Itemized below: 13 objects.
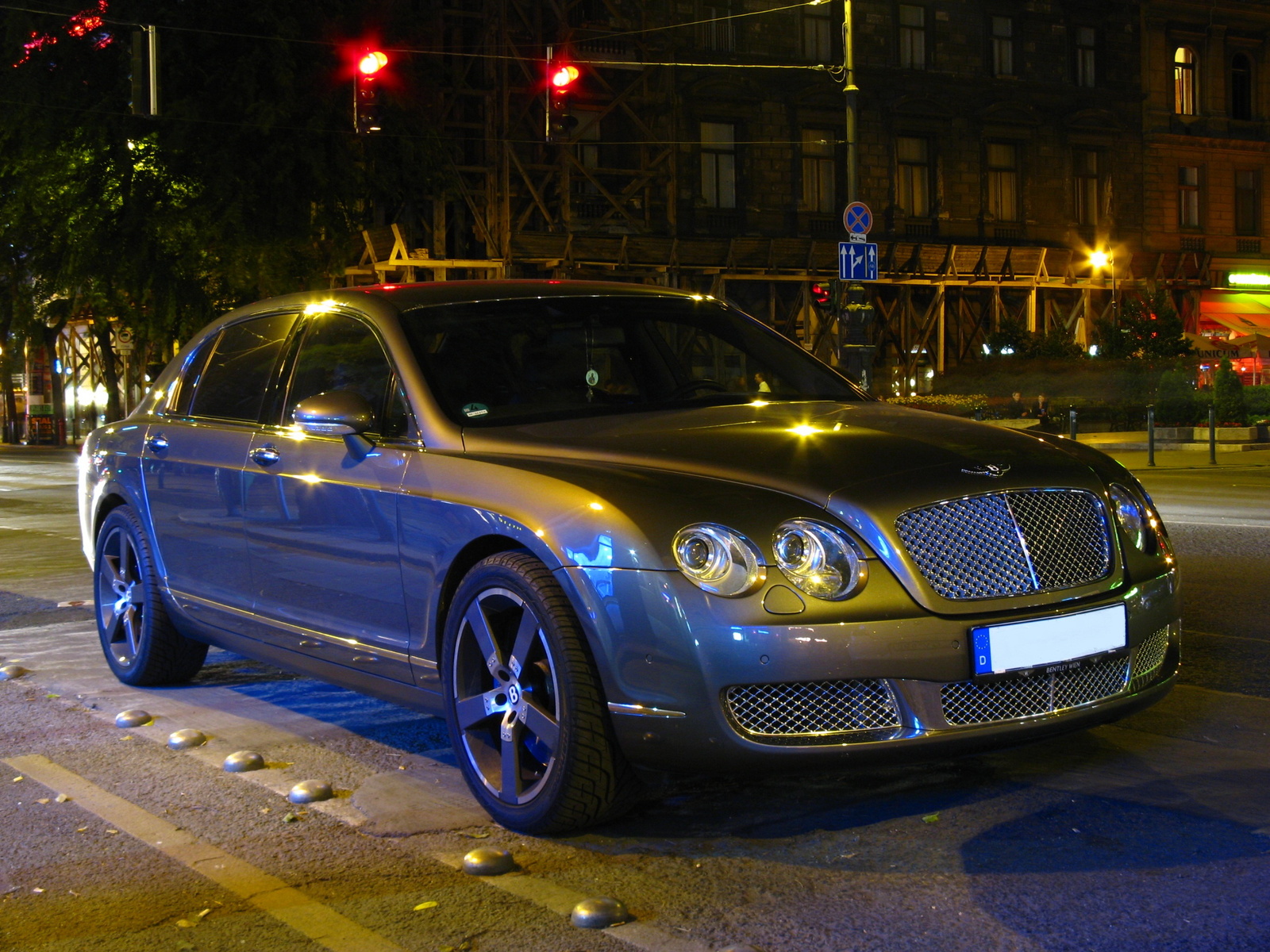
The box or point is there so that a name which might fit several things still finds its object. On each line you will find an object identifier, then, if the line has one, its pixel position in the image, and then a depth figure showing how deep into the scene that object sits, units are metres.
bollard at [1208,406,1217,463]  23.83
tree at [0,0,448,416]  22.03
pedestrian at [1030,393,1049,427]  27.86
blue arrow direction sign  19.78
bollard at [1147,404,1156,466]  22.55
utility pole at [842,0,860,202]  21.20
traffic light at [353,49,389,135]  16.80
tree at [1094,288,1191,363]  37.91
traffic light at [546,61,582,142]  18.23
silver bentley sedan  3.77
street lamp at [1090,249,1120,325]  42.25
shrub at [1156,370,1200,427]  30.34
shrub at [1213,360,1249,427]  28.86
